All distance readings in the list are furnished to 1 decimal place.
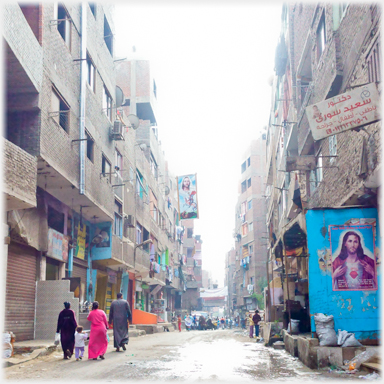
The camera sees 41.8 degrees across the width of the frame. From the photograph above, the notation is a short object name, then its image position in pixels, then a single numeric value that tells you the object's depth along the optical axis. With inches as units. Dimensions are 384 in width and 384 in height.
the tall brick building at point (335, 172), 365.7
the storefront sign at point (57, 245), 623.5
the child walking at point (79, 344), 434.6
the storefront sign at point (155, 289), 1566.7
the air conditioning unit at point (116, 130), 847.7
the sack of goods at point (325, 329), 355.6
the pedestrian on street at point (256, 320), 920.3
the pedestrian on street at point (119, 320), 509.4
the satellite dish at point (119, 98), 945.4
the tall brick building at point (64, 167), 498.0
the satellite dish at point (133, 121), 1103.6
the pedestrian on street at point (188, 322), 1519.4
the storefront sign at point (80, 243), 760.3
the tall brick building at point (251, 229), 2155.5
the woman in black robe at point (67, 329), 442.0
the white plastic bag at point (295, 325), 521.3
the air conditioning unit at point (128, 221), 1040.2
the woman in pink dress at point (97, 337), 430.0
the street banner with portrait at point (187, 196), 1662.2
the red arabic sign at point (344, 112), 338.0
